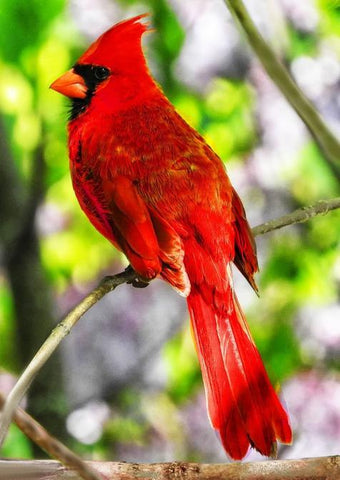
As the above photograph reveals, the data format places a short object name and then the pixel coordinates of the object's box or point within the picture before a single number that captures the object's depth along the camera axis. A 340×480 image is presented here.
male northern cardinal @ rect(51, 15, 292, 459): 2.73
